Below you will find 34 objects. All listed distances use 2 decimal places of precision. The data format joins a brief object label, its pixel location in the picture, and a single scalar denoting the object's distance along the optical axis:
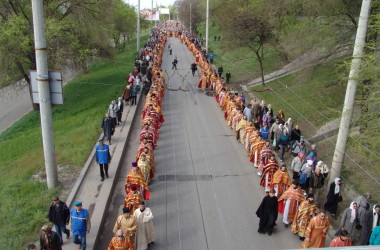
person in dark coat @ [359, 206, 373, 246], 9.02
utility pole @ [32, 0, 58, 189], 10.78
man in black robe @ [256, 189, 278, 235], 9.66
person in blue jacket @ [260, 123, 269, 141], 15.16
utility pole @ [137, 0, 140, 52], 40.33
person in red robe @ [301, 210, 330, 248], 8.72
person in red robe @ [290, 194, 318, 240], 9.28
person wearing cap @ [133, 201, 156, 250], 8.84
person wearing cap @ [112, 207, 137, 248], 8.40
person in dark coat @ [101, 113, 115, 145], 15.09
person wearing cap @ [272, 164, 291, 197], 10.82
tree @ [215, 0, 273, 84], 25.36
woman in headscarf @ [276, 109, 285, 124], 16.01
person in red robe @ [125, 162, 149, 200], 10.59
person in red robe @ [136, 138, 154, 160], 12.56
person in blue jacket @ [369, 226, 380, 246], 8.42
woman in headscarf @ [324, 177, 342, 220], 10.36
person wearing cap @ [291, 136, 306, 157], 12.98
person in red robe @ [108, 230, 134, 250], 7.91
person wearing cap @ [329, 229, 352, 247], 7.76
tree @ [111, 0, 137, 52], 51.94
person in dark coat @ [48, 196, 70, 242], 8.66
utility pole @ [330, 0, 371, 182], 9.88
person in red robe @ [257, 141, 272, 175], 12.62
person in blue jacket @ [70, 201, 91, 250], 8.48
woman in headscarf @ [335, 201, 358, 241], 9.06
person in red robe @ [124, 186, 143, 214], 9.49
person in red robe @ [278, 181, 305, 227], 9.84
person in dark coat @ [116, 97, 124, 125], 17.31
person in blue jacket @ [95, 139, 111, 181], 11.77
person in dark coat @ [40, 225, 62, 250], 7.64
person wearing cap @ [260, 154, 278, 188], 11.62
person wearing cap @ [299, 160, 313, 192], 11.51
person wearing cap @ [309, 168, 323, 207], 11.25
